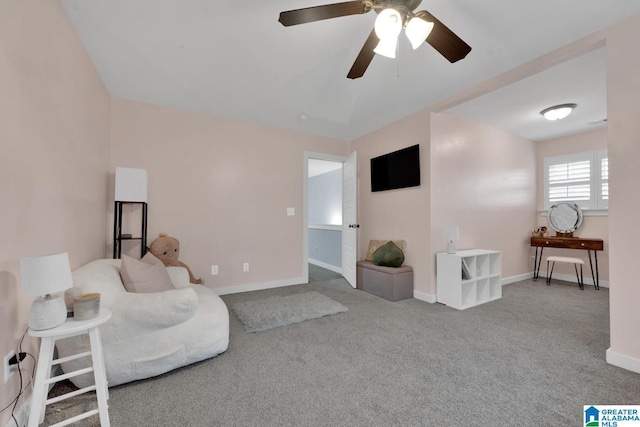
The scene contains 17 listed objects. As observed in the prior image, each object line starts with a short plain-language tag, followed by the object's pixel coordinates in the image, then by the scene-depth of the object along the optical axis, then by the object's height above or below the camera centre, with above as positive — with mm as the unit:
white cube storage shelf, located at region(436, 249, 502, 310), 3115 -731
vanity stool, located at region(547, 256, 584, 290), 3965 -639
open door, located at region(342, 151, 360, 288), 4020 -14
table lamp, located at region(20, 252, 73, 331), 1108 -294
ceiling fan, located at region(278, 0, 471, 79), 1485 +1142
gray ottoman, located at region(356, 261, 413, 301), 3391 -834
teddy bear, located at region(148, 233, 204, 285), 3039 -383
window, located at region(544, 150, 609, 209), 4160 +662
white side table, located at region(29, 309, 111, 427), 1153 -706
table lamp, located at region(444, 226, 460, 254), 3311 -218
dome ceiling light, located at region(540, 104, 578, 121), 3299 +1360
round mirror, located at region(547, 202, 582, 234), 4352 +35
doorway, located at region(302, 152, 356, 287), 4223 +82
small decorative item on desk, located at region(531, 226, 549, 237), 4621 -229
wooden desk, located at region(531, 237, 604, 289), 3918 -394
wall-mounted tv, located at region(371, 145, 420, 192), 3525 +705
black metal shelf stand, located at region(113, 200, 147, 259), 2809 -164
